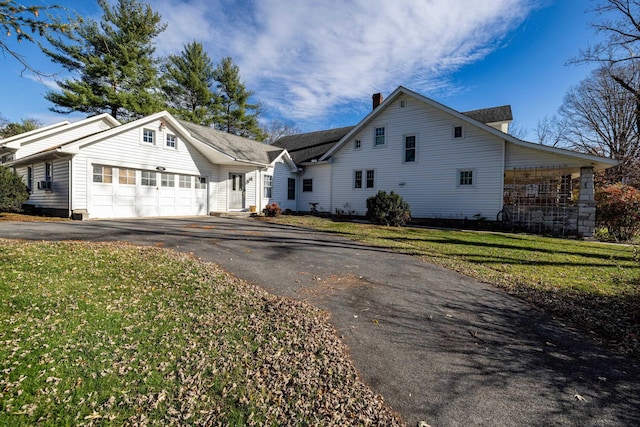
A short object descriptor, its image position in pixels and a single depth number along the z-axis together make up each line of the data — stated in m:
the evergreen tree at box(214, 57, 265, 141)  31.02
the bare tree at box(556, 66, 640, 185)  19.33
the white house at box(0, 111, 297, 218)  12.39
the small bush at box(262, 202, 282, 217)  17.06
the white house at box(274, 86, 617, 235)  13.43
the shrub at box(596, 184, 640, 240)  11.86
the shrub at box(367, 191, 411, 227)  13.94
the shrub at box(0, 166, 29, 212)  11.67
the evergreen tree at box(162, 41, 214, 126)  28.28
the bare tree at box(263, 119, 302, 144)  45.28
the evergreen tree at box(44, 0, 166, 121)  21.53
